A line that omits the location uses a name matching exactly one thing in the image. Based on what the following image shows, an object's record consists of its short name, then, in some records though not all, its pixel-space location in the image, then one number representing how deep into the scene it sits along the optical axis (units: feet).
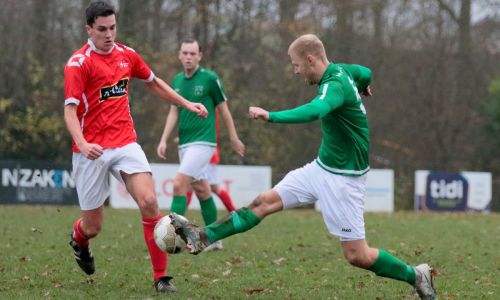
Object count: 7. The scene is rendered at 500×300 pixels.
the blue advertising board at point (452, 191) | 134.92
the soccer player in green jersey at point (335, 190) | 37.70
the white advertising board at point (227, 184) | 123.03
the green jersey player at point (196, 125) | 61.62
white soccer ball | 37.52
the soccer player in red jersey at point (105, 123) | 41.60
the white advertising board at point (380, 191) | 131.34
